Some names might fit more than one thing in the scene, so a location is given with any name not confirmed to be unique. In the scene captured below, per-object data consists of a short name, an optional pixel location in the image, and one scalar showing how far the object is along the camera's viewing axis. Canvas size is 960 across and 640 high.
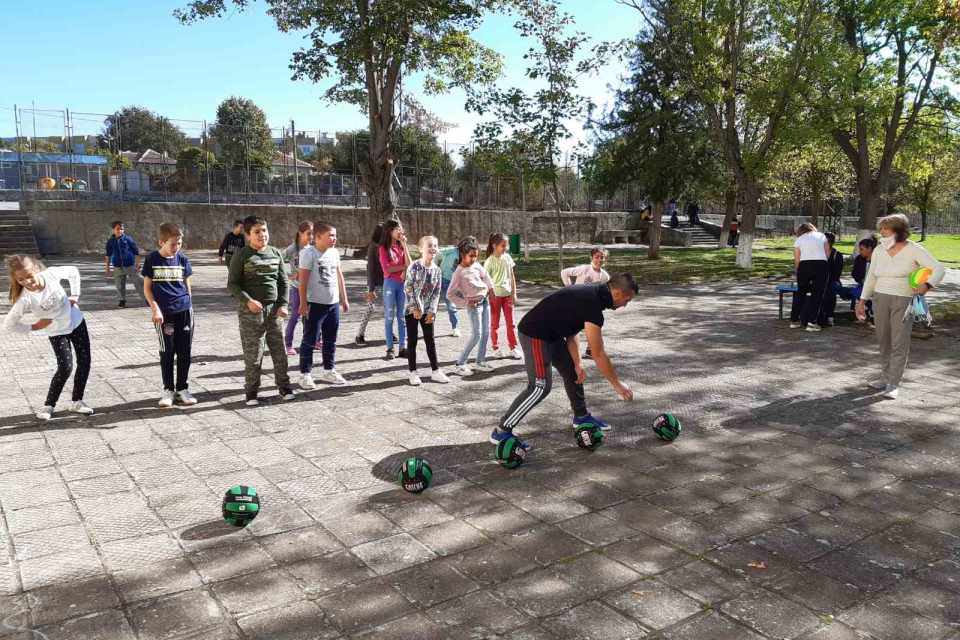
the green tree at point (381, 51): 19.08
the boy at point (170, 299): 6.77
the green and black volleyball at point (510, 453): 5.38
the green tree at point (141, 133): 25.27
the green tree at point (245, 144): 27.19
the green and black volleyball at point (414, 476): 4.89
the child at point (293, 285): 9.76
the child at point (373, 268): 9.45
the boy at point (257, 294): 6.91
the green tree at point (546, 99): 18.47
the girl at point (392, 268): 9.23
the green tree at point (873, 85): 20.39
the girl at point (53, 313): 6.12
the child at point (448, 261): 10.58
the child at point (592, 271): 9.09
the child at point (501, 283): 9.34
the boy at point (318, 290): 7.74
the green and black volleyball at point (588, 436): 5.77
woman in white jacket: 7.32
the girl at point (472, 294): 8.48
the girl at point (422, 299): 7.99
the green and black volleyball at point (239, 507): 4.33
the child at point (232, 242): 12.51
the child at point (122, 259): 13.75
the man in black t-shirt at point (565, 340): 5.16
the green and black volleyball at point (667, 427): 6.01
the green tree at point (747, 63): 20.75
